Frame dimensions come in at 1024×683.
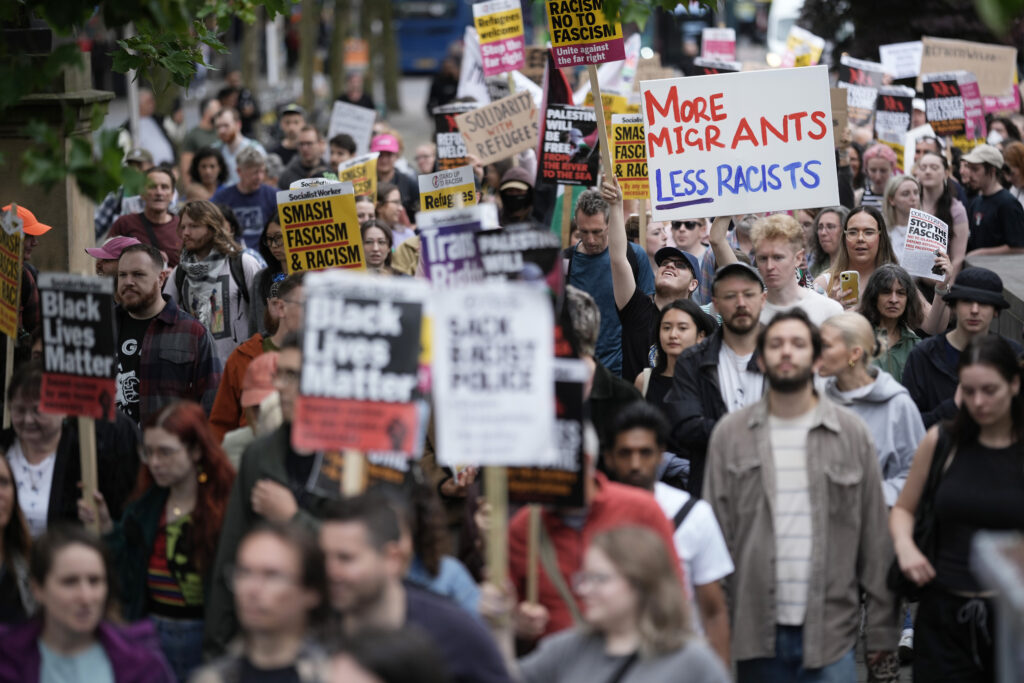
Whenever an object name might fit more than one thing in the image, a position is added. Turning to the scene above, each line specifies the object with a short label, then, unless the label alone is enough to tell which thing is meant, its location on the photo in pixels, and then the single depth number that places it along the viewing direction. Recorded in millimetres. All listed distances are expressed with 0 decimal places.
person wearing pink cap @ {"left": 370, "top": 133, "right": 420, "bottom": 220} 29797
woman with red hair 10945
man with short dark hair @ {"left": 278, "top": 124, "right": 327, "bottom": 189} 29844
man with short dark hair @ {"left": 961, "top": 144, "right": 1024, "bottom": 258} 24016
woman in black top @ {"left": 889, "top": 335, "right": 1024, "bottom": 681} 10875
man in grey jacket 10969
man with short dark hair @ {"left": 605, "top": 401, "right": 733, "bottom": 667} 10461
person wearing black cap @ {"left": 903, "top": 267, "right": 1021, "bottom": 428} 14242
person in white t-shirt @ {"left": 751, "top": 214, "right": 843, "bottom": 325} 15070
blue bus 91125
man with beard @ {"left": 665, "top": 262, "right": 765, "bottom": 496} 13141
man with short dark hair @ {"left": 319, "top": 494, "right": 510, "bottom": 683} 8250
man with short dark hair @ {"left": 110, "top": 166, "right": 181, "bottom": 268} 22172
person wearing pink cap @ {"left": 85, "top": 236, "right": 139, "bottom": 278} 17937
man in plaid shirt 15531
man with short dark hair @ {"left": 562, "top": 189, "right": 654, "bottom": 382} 17734
